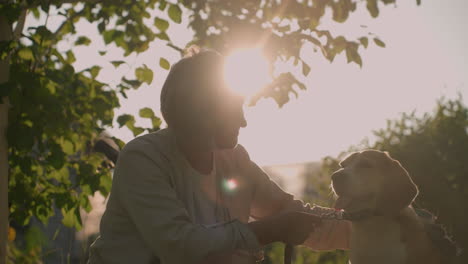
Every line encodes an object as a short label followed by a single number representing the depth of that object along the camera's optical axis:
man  2.43
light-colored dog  2.42
